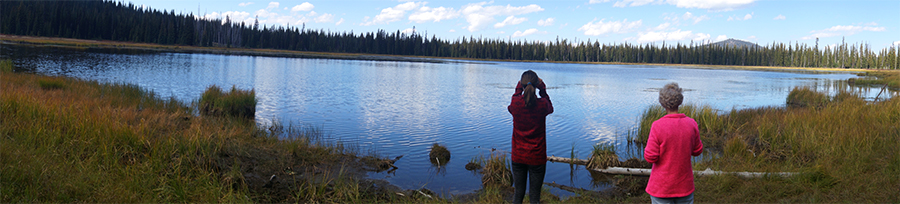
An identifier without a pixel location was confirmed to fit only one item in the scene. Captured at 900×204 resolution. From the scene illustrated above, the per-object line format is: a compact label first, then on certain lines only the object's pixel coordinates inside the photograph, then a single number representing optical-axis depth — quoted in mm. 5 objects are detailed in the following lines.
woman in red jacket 5855
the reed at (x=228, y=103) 16625
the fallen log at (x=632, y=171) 7783
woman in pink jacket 4199
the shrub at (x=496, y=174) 8758
